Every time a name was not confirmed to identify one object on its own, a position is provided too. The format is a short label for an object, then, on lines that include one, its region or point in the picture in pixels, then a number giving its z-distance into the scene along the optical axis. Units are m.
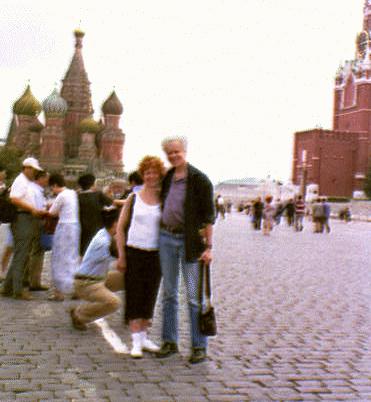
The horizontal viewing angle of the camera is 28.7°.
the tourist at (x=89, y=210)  8.61
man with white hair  5.54
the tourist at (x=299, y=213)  30.70
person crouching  6.53
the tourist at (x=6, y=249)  9.38
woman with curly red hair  5.77
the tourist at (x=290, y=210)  34.90
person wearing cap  8.27
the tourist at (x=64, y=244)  8.31
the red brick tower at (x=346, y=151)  82.75
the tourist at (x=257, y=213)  30.06
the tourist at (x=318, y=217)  29.72
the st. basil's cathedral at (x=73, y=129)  82.25
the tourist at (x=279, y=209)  34.11
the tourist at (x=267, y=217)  25.97
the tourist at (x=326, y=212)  30.03
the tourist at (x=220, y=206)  45.16
